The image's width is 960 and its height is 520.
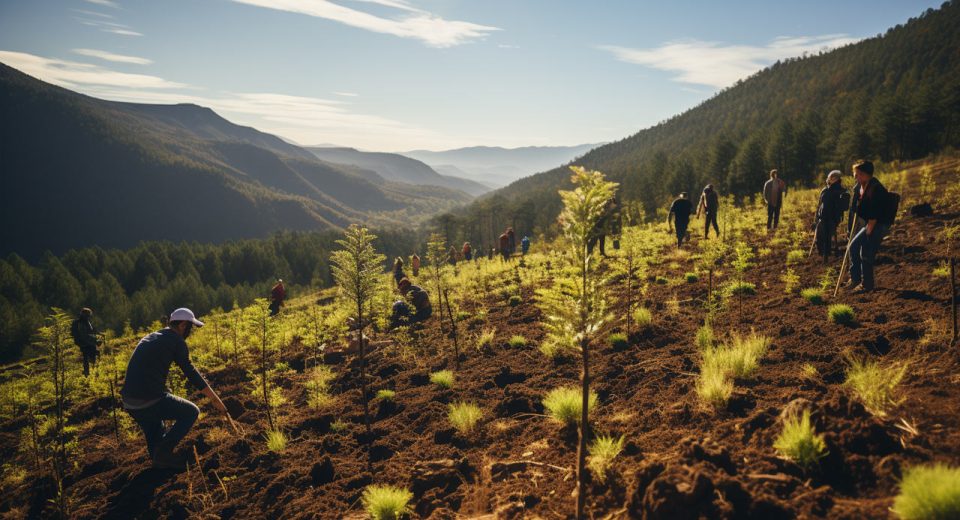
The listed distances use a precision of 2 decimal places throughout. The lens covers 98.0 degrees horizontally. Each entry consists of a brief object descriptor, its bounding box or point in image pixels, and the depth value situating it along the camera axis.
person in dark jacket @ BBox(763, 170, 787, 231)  12.94
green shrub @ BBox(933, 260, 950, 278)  6.70
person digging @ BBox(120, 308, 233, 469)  5.29
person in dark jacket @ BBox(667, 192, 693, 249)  13.71
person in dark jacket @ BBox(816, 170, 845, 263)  8.58
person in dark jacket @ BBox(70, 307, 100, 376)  12.73
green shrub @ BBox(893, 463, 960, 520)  2.24
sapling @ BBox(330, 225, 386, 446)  7.23
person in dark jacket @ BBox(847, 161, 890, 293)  6.25
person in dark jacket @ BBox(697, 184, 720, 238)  13.85
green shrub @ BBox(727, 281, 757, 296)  8.62
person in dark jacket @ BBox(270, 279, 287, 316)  17.51
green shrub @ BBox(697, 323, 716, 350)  6.41
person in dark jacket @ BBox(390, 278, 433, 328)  13.82
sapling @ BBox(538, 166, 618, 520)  3.39
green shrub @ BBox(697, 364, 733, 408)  4.44
